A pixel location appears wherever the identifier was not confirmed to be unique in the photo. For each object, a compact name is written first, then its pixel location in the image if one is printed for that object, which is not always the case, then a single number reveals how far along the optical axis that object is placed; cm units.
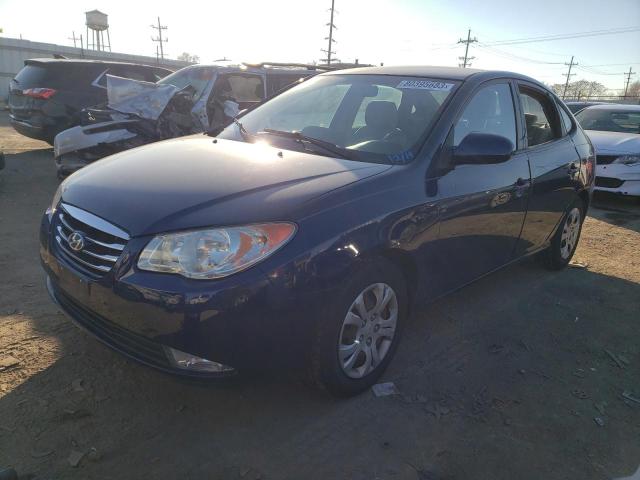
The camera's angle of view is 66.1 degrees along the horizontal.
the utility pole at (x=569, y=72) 8011
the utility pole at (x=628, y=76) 7525
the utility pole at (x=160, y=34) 7275
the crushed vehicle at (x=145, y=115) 660
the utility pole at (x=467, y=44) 6750
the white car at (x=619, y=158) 782
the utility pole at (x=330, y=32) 5256
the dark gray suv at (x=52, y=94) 919
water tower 4384
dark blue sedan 209
